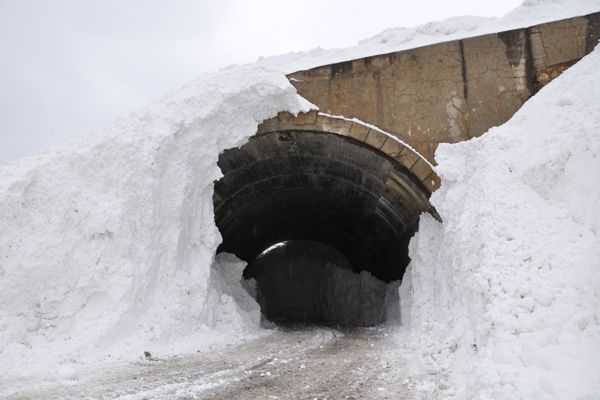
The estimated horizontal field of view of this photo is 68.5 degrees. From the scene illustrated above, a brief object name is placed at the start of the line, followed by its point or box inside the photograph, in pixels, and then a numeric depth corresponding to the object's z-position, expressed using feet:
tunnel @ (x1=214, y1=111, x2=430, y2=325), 32.37
